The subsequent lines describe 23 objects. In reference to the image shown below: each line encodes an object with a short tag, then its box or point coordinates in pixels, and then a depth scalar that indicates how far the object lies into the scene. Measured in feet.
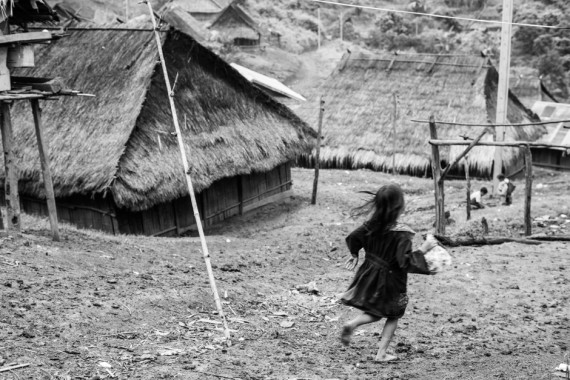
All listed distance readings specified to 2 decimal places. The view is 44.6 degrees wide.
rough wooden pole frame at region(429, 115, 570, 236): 34.65
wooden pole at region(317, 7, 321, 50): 154.26
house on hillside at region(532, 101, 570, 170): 87.51
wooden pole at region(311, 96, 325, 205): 54.33
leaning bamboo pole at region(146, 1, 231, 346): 18.92
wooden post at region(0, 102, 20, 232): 28.96
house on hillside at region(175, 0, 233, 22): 154.81
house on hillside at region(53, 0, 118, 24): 133.59
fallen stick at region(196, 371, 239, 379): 15.99
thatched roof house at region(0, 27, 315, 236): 41.22
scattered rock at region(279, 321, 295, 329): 21.21
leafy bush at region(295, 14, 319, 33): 165.78
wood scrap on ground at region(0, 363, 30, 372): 15.49
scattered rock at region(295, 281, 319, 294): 26.00
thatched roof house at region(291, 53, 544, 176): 77.00
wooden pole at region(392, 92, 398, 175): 74.80
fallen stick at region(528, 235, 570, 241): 32.19
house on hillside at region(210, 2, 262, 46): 140.67
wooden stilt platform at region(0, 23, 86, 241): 28.35
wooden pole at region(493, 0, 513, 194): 52.65
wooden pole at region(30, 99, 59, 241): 29.40
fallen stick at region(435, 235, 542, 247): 32.22
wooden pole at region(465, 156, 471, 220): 43.09
